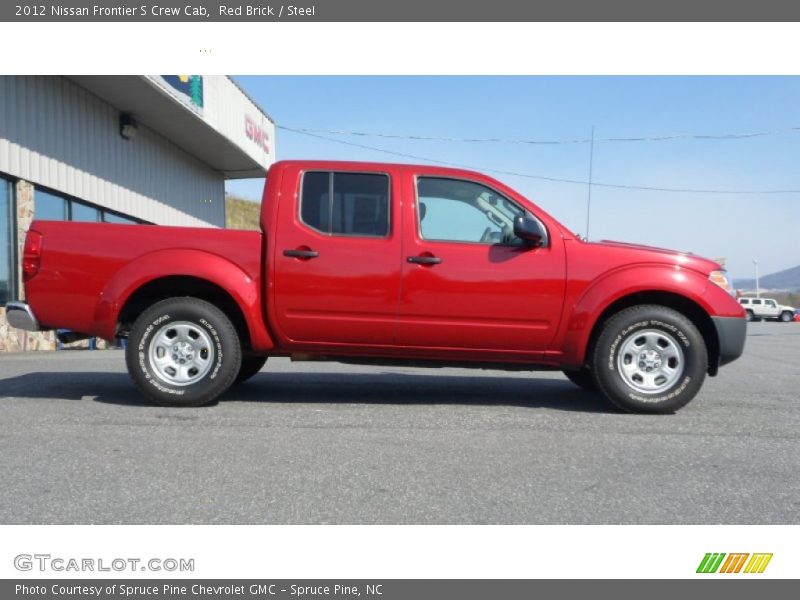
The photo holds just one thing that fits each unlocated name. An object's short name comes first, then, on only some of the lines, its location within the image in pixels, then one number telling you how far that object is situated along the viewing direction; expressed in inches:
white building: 450.6
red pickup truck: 197.6
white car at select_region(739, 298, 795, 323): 1995.6
